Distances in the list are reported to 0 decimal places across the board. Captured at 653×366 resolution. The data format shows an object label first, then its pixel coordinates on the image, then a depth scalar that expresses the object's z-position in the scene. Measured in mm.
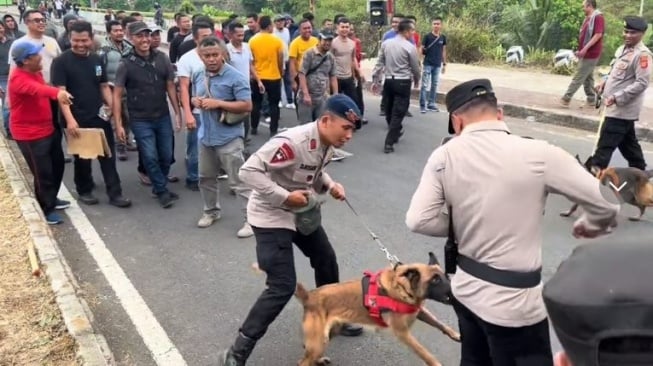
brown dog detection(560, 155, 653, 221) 5570
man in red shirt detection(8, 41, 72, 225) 5586
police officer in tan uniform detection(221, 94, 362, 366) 3414
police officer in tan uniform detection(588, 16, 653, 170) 6145
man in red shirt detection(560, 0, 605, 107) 10180
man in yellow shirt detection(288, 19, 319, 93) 9336
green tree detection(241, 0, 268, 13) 39781
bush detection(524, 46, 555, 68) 16109
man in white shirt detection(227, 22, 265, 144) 7906
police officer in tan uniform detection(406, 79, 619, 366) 2328
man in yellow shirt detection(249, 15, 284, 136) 9164
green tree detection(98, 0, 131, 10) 53656
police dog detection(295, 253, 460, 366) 3348
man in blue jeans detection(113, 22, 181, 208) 6391
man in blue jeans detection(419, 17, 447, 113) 11078
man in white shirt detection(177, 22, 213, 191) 6566
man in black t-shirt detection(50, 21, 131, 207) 6234
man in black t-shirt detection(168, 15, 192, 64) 9520
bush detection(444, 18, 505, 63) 17766
